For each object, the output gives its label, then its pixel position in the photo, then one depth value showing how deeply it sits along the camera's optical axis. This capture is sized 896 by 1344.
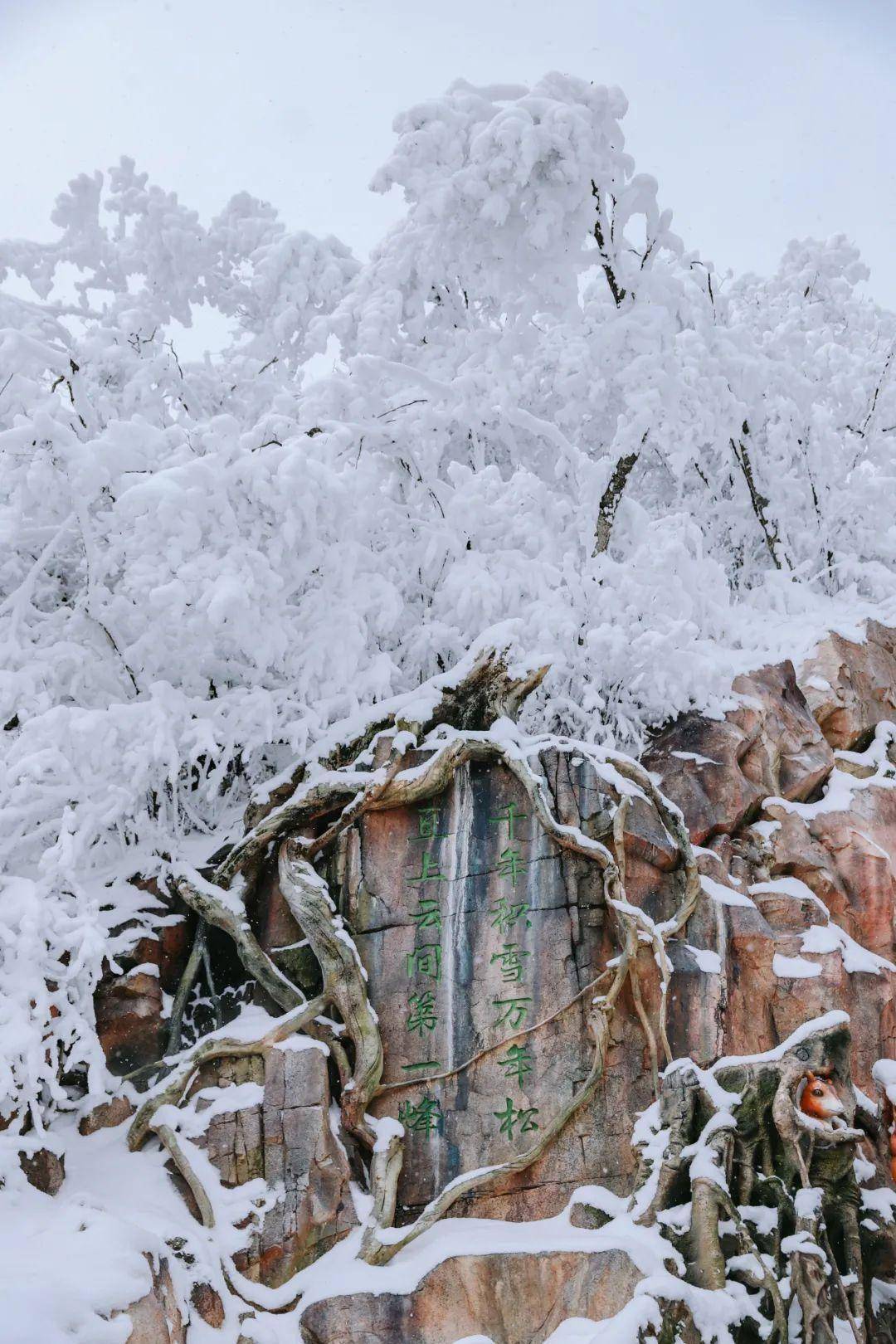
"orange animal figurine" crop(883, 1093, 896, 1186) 6.67
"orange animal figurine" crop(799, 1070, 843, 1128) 5.91
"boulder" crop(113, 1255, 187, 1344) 4.81
